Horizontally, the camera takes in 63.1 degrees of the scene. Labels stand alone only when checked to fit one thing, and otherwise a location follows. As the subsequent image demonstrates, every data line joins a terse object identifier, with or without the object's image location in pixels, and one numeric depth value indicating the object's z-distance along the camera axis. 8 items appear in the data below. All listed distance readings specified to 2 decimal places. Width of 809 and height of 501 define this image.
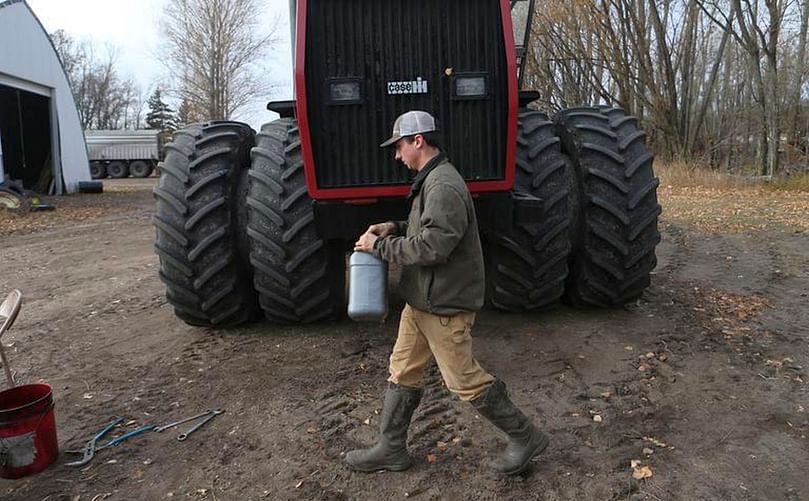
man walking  2.78
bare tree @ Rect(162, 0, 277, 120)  39.06
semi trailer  41.41
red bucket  3.07
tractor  3.81
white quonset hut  19.12
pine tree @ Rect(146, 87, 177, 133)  70.69
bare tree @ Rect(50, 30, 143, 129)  69.44
